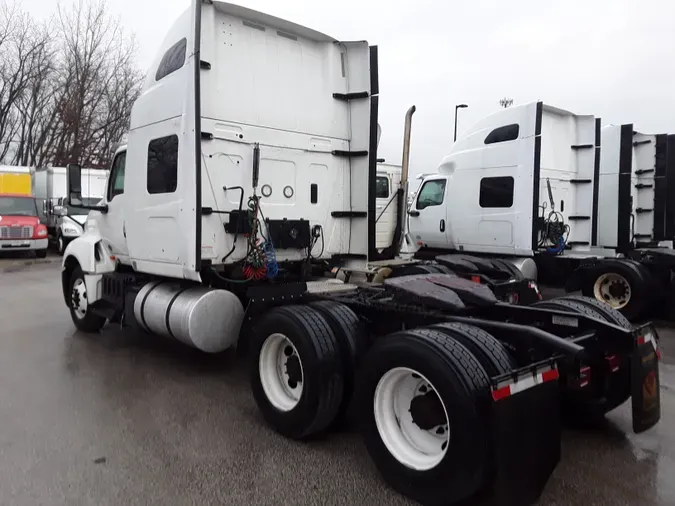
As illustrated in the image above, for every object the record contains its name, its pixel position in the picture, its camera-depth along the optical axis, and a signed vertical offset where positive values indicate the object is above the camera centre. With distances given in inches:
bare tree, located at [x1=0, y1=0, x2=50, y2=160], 1325.3 +357.8
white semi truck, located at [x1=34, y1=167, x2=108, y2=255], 804.0 +50.6
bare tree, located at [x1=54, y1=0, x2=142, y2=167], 1266.0 +285.3
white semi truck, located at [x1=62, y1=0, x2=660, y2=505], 120.7 -23.2
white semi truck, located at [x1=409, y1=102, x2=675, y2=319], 346.6 +18.0
